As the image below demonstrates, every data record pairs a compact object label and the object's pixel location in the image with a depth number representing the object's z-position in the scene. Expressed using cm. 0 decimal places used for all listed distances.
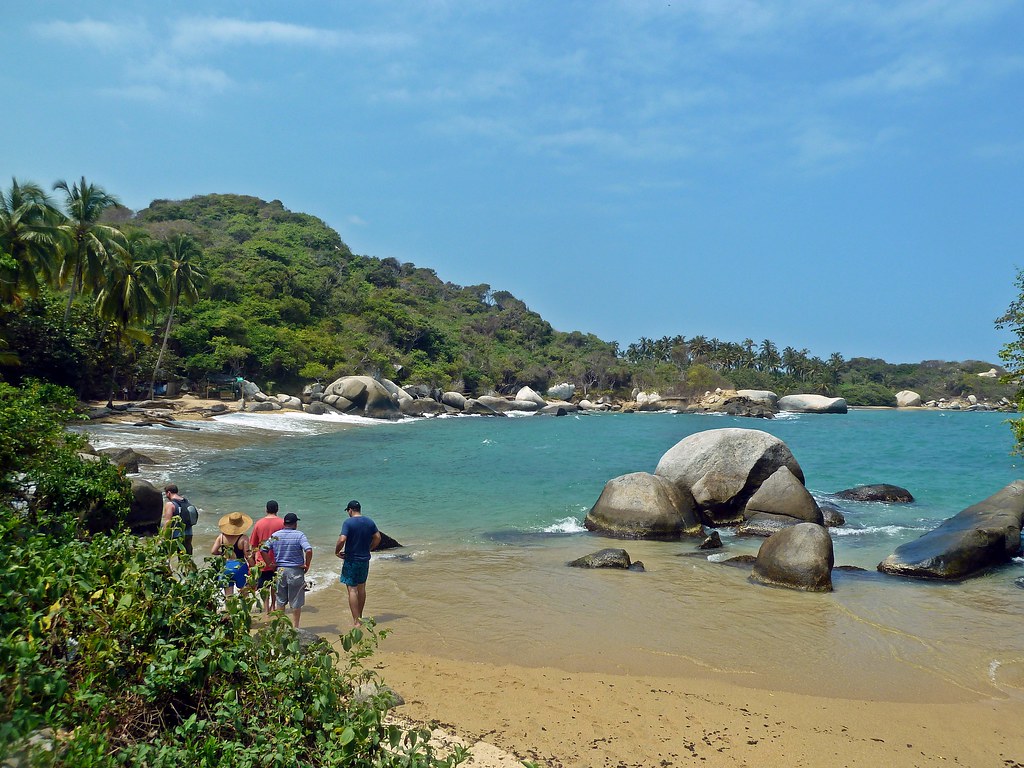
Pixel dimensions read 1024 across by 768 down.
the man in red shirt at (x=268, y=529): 821
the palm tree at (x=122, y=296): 3441
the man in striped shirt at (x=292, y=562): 797
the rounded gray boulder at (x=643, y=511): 1483
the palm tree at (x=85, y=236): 3250
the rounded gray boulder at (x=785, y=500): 1533
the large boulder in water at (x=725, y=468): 1639
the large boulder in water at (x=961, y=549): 1156
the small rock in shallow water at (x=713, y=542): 1362
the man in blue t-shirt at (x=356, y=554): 818
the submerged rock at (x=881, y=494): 2022
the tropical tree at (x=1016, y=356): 1056
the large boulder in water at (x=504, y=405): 7032
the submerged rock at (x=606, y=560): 1180
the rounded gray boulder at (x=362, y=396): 5250
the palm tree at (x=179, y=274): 4433
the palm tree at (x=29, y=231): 2820
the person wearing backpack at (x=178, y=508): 902
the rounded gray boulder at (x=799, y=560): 1054
